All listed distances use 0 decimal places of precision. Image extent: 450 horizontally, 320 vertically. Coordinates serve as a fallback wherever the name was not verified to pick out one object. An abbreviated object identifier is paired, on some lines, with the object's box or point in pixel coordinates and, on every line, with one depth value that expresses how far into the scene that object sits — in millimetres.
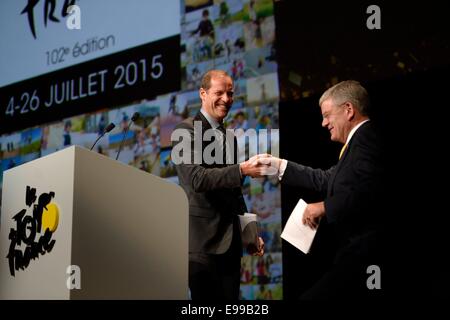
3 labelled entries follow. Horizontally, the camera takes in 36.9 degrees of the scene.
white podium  1828
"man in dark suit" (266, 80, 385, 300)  2850
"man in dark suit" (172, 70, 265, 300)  2854
